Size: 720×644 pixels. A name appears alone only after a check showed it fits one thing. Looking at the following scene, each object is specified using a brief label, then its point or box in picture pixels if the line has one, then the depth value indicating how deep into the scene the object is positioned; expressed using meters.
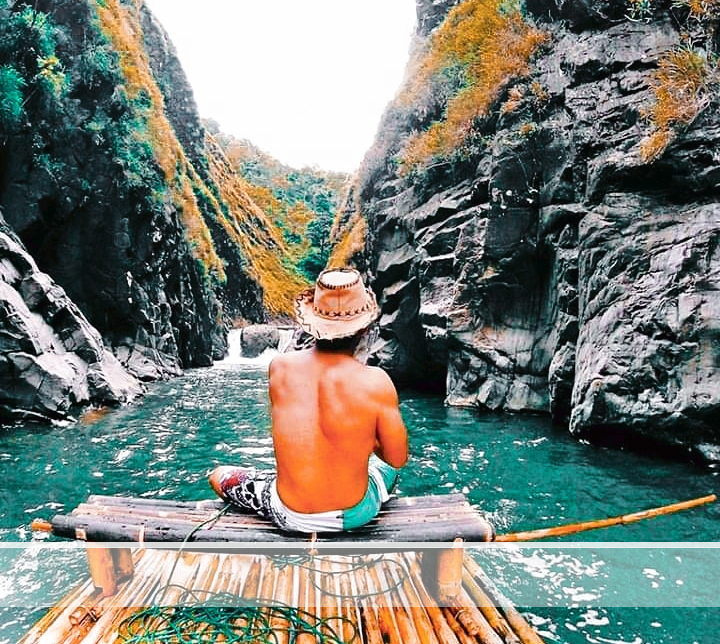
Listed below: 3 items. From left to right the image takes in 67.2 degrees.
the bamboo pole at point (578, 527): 3.23
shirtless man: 3.15
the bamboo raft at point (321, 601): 2.99
